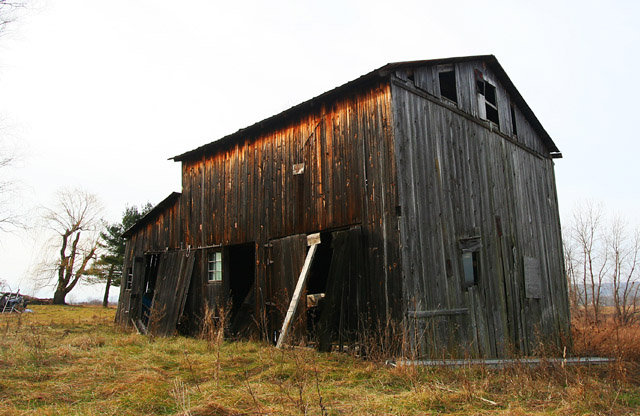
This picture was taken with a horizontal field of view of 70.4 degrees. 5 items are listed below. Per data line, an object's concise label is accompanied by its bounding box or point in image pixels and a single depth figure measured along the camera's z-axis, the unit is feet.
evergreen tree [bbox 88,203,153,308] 125.90
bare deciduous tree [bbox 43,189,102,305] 130.72
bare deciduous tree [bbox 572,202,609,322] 111.14
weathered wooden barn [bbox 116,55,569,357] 30.50
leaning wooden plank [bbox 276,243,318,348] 31.15
